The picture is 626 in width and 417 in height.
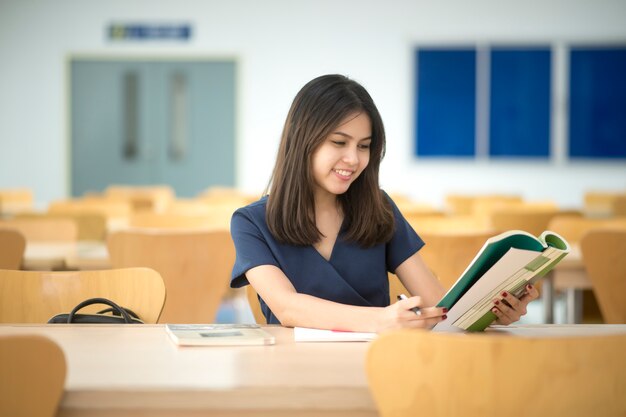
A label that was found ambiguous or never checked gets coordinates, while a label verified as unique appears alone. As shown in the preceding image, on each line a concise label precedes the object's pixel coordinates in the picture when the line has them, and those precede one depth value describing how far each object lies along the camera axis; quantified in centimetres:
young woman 226
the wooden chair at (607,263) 342
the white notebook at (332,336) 193
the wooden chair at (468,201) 726
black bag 212
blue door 1120
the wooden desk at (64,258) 367
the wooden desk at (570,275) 366
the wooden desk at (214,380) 148
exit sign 1106
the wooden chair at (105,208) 608
